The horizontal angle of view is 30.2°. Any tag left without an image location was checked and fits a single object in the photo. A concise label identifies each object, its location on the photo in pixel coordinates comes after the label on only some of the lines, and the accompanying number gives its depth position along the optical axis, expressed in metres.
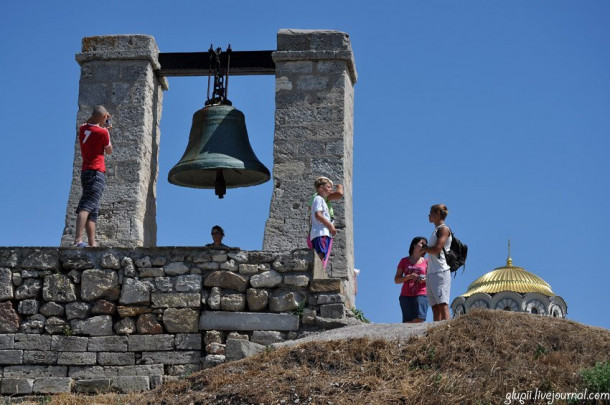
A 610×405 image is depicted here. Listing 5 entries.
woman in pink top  11.01
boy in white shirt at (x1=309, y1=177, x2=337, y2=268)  11.05
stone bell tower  11.87
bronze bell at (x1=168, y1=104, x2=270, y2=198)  11.81
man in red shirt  11.24
